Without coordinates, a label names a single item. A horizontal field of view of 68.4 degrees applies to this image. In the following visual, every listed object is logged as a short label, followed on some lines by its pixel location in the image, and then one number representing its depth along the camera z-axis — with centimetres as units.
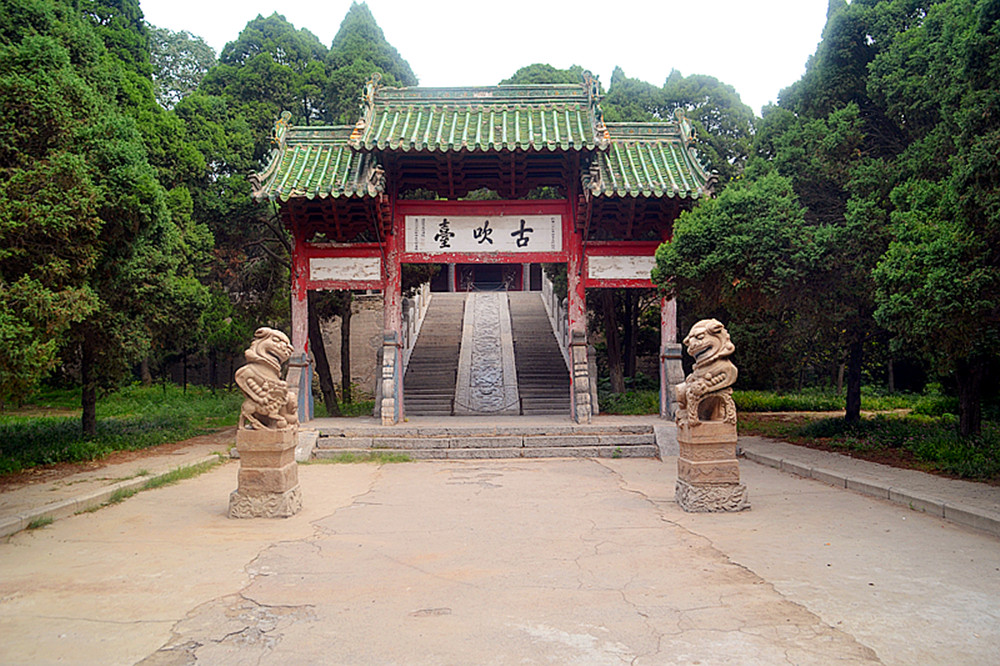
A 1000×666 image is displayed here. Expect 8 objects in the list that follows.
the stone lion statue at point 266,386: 700
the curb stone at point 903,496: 607
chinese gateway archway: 1288
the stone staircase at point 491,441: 1155
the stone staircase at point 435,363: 1620
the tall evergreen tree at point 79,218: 703
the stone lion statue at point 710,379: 696
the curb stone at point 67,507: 638
